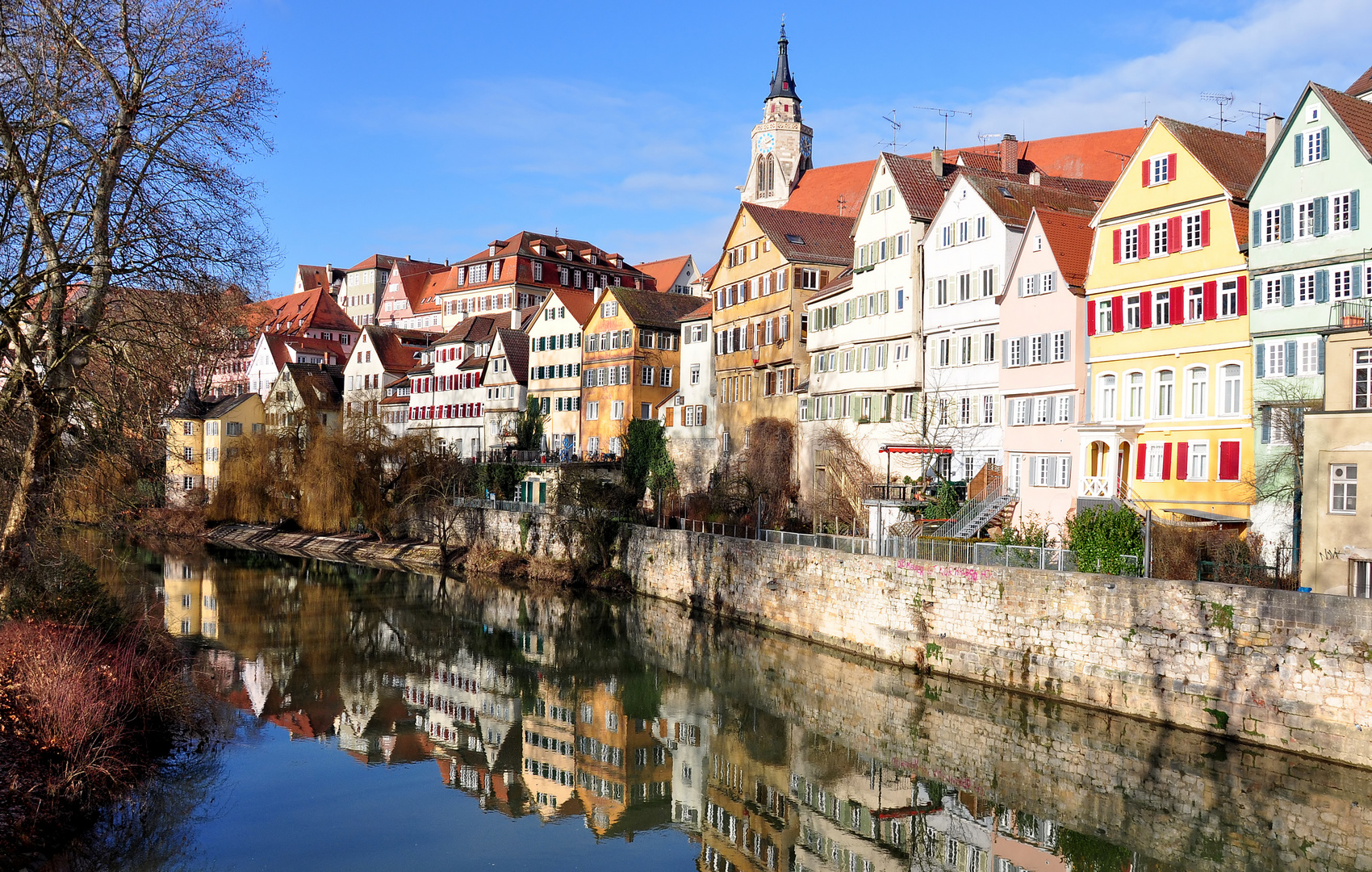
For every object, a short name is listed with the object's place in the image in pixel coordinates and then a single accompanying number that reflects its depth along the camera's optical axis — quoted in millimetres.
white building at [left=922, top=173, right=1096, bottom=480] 32125
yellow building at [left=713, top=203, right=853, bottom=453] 43781
